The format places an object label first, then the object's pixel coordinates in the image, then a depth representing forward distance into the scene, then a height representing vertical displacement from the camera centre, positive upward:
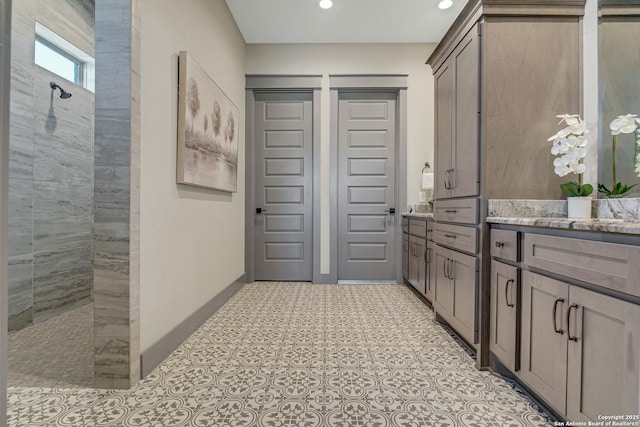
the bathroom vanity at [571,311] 1.01 -0.39
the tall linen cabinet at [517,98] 1.82 +0.70
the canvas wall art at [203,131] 2.13 +0.66
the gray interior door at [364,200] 4.06 +0.17
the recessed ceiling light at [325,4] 3.13 +2.15
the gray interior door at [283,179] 4.09 +0.44
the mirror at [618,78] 1.57 +0.73
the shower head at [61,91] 2.56 +1.01
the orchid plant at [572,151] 1.63 +0.34
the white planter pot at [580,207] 1.62 +0.04
